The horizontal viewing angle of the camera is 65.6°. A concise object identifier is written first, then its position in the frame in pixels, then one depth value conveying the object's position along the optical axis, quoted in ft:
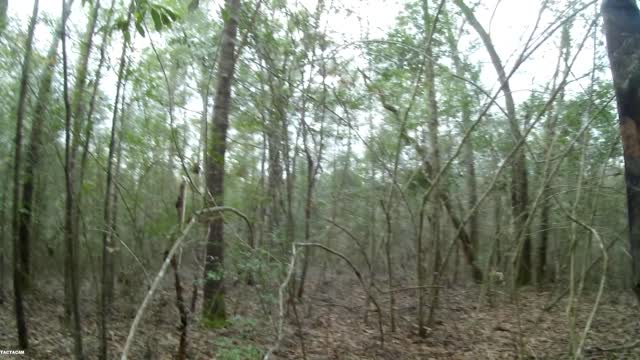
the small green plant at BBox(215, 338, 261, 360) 15.05
